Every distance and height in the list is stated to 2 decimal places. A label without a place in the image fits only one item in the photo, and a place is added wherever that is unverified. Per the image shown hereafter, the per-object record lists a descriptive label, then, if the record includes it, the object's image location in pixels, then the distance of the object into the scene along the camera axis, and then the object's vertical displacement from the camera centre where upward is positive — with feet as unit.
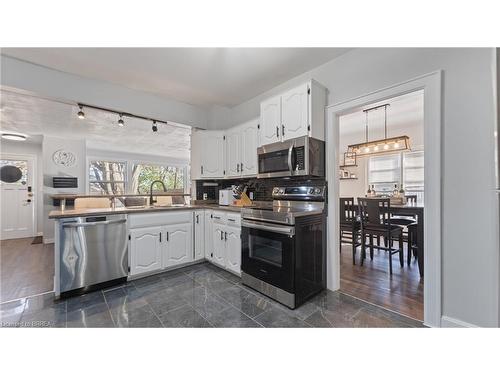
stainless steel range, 6.26 -2.02
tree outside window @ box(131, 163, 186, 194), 22.80 +1.23
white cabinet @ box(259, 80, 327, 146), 7.01 +2.63
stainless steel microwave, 6.95 +1.03
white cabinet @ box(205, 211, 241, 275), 8.39 -2.28
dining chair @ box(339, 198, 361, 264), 10.79 -1.83
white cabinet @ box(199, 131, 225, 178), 10.94 +1.76
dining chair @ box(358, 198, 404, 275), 9.39 -1.74
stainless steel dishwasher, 6.94 -2.32
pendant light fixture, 11.55 +2.51
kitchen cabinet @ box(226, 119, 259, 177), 9.33 +1.79
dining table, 7.86 -1.09
